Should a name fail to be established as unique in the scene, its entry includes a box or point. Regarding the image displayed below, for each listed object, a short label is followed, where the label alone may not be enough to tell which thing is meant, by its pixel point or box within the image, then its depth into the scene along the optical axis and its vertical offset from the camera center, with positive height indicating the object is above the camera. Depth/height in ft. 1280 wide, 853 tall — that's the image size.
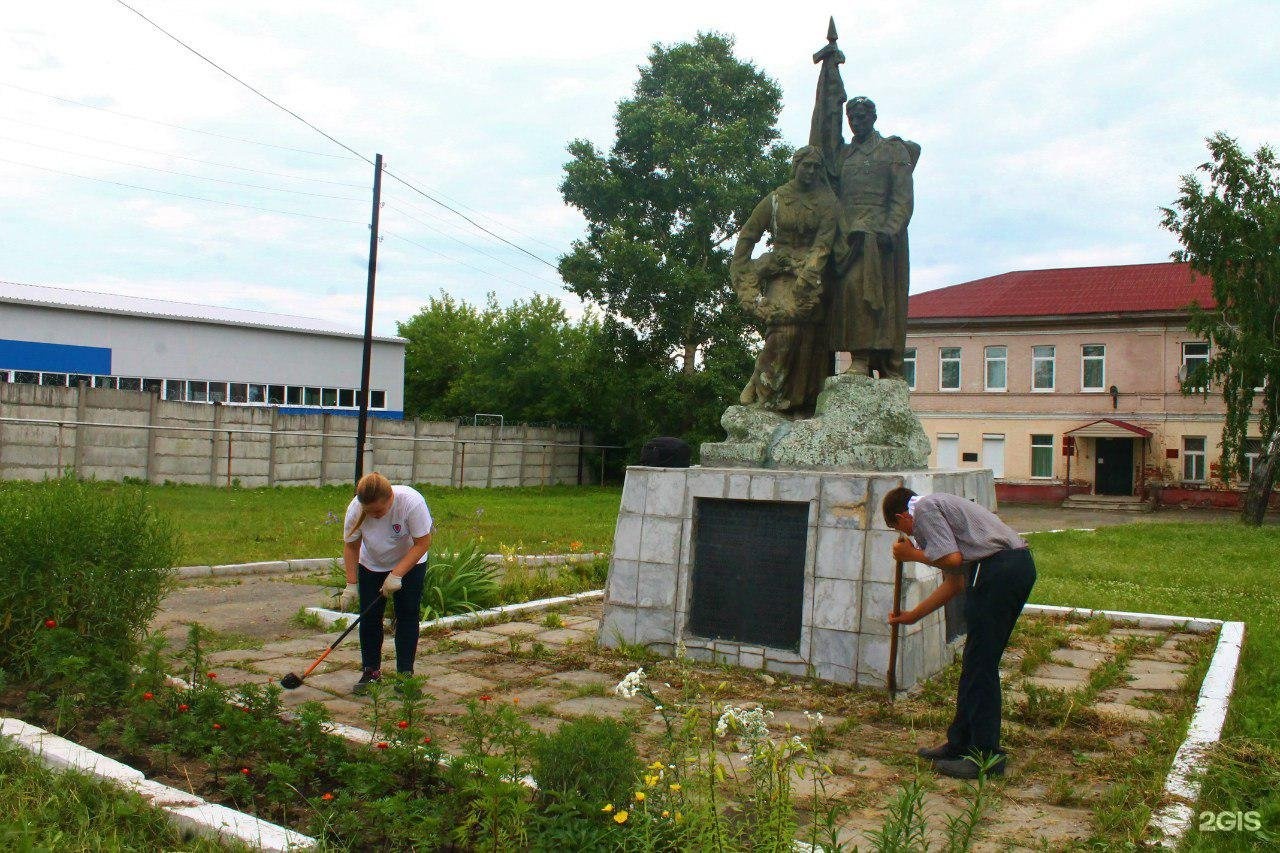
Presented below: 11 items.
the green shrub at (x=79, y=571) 16.93 -2.58
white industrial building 88.79 +6.33
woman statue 23.38 +3.79
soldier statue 23.11 +4.63
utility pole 54.70 +6.69
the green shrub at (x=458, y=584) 26.05 -3.84
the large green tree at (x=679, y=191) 89.86 +22.63
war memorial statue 19.49 -0.53
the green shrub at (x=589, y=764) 10.85 -3.44
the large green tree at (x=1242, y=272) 81.35 +16.12
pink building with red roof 106.32 +8.49
